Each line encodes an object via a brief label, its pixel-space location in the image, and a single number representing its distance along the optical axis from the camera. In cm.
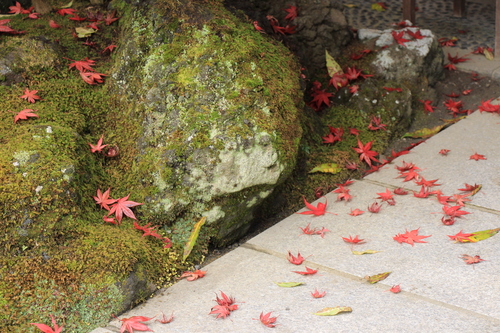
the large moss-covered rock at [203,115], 320
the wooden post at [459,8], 650
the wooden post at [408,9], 572
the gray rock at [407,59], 483
